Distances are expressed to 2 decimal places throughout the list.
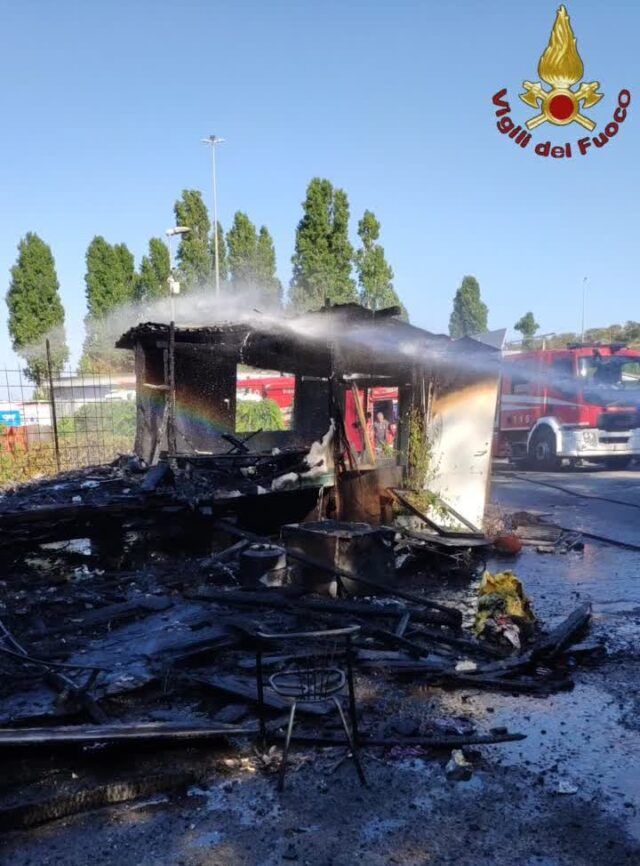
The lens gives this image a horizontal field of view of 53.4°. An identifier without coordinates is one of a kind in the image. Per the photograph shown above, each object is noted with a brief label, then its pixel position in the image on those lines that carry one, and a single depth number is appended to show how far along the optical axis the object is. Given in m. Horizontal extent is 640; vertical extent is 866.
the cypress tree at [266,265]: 42.00
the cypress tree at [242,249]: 41.91
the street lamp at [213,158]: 41.38
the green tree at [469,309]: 70.94
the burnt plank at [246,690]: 4.49
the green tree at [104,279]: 40.00
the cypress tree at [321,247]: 37.31
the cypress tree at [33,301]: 37.50
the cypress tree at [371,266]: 39.41
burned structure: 4.10
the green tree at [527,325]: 72.62
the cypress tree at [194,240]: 41.12
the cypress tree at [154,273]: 40.56
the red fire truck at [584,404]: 16.78
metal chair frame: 3.57
